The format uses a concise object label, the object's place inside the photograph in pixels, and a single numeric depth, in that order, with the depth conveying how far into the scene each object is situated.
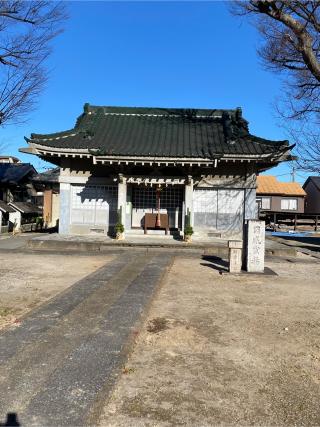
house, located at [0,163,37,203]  27.61
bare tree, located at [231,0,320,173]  12.69
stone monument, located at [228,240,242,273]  10.30
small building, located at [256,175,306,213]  45.91
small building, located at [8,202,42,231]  24.31
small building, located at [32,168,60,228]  27.47
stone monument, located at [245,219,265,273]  10.50
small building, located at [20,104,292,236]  16.20
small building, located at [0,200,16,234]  23.05
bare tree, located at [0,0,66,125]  13.57
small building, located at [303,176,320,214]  52.41
